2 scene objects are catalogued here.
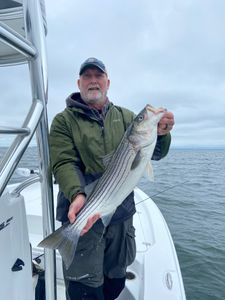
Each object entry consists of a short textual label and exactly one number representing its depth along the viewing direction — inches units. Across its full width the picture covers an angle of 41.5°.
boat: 50.6
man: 93.0
